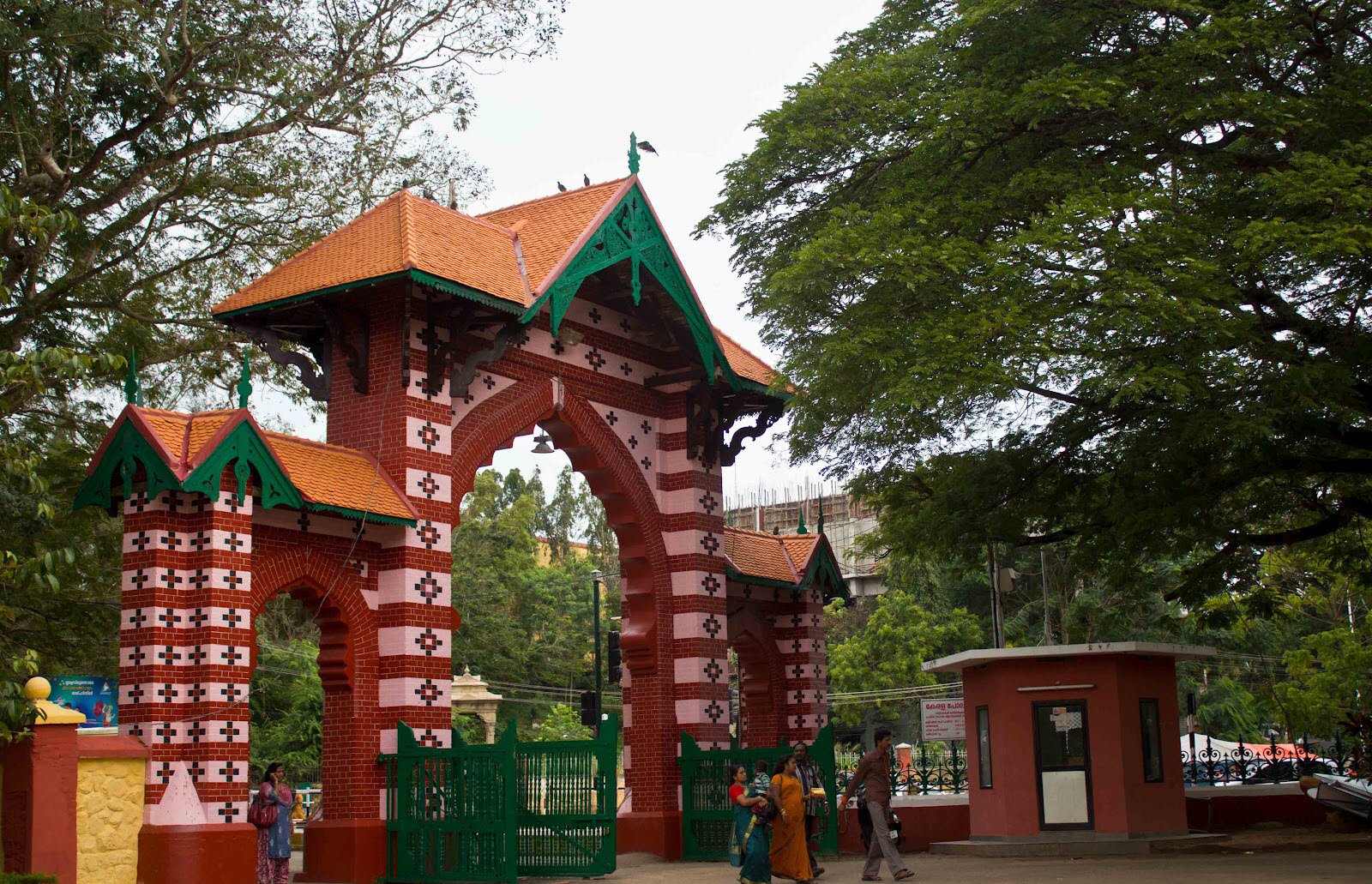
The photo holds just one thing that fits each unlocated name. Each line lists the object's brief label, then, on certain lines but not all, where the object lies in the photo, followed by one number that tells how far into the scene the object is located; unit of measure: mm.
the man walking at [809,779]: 19419
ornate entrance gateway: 15594
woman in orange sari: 16453
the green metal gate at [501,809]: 16656
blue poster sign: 32250
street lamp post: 33225
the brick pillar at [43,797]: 13727
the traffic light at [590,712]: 28844
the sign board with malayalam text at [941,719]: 24750
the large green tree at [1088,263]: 15719
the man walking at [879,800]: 16656
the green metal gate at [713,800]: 21312
